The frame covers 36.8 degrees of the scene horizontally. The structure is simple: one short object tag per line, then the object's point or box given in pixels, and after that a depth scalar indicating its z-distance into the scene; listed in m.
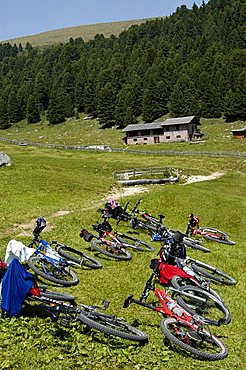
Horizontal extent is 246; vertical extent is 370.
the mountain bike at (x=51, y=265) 13.09
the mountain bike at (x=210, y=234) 19.92
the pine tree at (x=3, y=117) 148.88
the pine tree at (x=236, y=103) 103.06
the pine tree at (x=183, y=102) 111.75
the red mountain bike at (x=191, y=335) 9.41
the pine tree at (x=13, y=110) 154.50
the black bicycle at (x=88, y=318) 9.59
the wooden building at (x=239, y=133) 83.88
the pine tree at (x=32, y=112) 149.88
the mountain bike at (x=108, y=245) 16.09
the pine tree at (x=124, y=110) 115.30
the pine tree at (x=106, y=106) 122.88
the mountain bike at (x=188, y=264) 13.60
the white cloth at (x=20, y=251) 13.45
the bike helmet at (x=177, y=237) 13.69
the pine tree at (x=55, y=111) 138.75
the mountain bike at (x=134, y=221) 20.02
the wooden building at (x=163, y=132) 90.94
